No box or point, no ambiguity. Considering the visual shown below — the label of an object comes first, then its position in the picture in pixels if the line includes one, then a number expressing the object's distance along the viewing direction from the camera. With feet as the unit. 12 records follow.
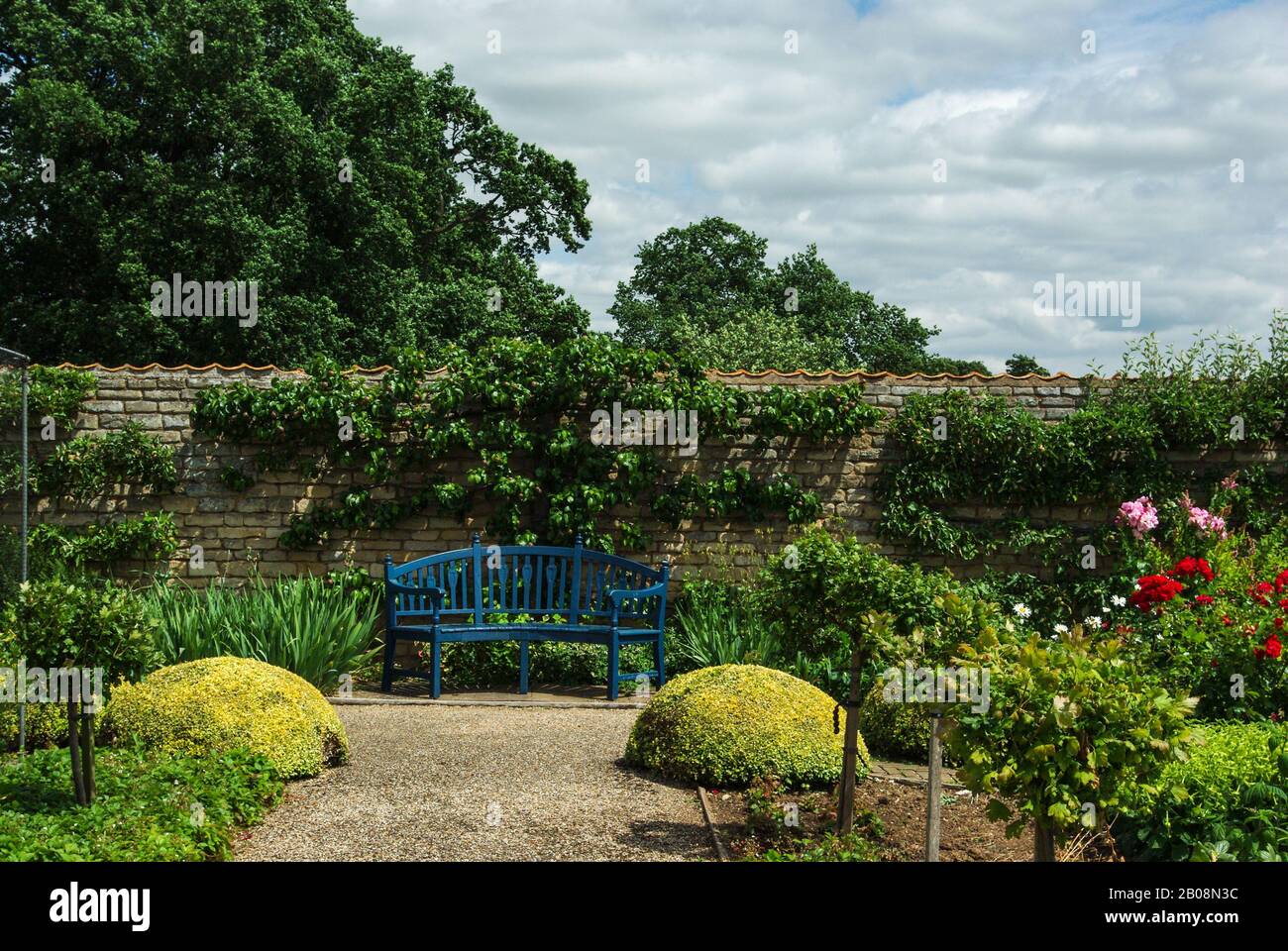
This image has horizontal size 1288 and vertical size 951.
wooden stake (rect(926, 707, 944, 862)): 13.74
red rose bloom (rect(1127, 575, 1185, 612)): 21.74
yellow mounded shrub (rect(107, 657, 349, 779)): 17.83
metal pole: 18.72
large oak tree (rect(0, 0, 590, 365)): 49.11
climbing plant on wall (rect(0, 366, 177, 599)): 29.99
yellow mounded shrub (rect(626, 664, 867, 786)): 17.76
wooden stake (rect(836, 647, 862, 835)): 14.99
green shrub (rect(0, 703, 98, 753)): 19.66
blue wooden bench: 26.73
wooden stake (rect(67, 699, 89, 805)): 15.06
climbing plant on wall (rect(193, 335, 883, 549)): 30.19
